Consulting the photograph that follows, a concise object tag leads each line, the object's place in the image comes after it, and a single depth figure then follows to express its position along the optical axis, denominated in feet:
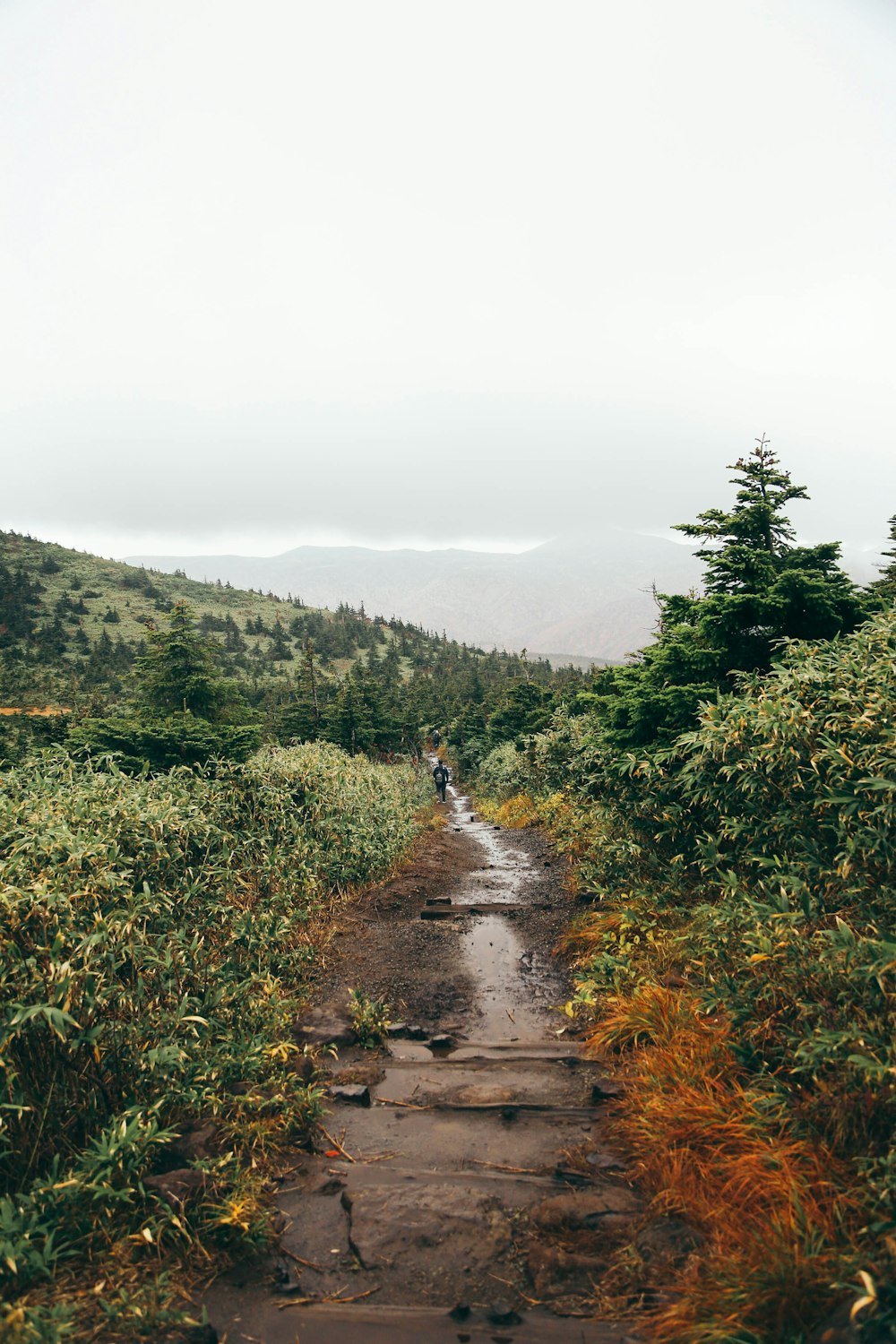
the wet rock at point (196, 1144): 13.98
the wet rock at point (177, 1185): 12.79
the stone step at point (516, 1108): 16.34
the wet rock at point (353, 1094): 17.46
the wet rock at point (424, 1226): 12.25
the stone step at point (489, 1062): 18.81
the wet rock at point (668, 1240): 11.71
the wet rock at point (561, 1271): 11.37
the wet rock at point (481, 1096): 17.02
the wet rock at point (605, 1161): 14.25
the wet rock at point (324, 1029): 20.74
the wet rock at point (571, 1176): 13.92
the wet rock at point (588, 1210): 12.66
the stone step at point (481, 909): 35.40
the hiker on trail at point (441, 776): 102.63
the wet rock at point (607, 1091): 16.70
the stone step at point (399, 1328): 10.45
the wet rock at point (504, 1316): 10.75
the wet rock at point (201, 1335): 10.46
